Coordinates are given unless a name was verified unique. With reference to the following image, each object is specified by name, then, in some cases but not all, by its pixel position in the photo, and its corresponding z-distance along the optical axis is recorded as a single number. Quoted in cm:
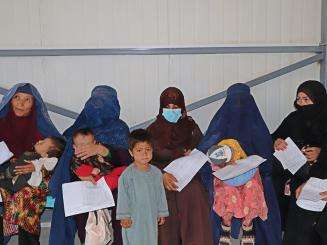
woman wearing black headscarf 316
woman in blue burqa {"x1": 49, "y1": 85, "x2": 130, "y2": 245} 323
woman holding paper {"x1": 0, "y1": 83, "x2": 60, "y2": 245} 324
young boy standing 298
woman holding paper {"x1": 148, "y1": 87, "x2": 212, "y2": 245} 319
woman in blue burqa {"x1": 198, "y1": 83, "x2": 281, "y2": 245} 326
